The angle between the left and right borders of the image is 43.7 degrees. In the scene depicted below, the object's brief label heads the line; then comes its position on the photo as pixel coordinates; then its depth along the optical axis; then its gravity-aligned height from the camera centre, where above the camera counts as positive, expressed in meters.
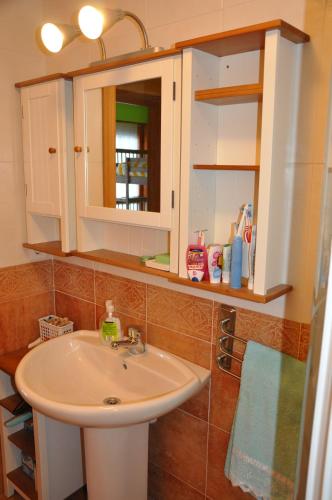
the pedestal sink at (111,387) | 1.50 -0.83
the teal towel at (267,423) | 1.26 -0.78
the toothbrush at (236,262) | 1.25 -0.27
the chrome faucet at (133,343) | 1.65 -0.68
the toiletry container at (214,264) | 1.31 -0.29
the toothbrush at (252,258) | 1.22 -0.25
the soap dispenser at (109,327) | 1.71 -0.64
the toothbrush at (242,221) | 1.26 -0.15
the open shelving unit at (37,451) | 1.81 -1.29
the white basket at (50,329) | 1.98 -0.77
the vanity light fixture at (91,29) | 1.37 +0.48
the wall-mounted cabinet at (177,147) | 1.15 +0.08
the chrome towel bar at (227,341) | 1.43 -0.58
